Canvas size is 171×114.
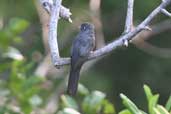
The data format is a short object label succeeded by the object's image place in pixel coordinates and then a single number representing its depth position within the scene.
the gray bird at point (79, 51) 9.06
